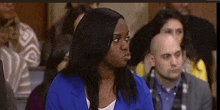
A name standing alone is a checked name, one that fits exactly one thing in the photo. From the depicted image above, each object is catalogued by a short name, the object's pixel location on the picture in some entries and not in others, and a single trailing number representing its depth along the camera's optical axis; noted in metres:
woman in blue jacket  7.04
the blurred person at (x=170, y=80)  7.52
